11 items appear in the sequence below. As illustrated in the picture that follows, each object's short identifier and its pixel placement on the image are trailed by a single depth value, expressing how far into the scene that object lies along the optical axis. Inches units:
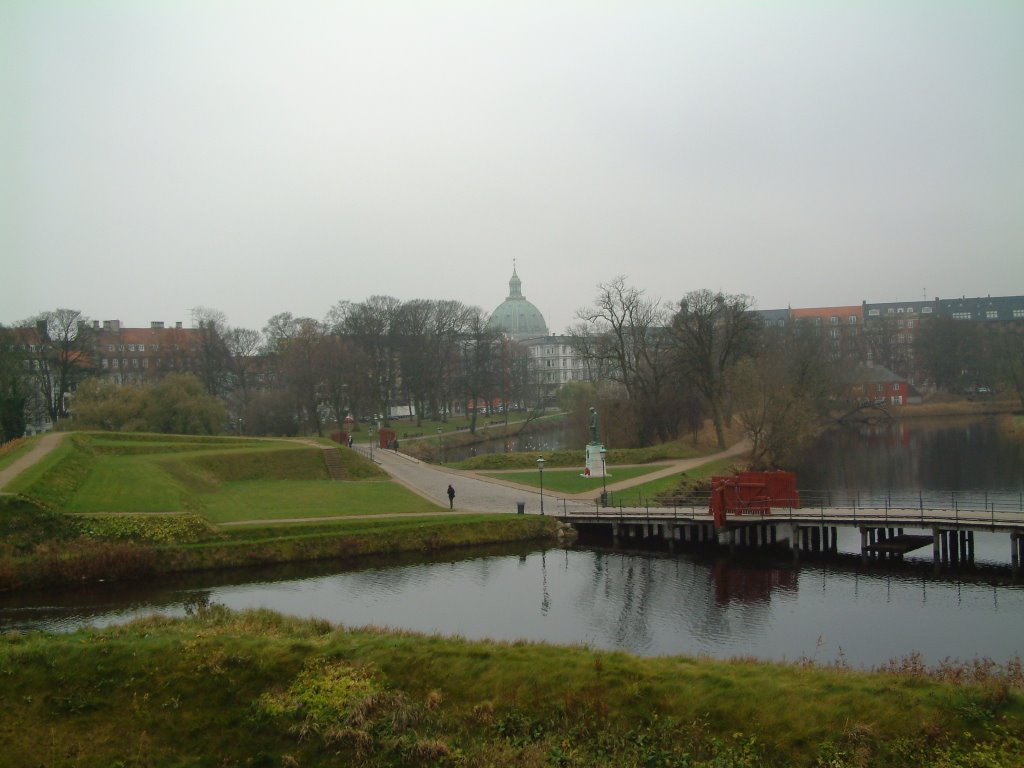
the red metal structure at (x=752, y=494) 1413.6
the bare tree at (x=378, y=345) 3223.4
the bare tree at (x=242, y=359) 3275.1
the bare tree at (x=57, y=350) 2797.7
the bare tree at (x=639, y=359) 2640.3
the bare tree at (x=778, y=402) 2193.7
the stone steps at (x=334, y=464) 2006.6
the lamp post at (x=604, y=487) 1594.2
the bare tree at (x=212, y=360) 3223.4
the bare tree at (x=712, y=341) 2608.3
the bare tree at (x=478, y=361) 3400.6
